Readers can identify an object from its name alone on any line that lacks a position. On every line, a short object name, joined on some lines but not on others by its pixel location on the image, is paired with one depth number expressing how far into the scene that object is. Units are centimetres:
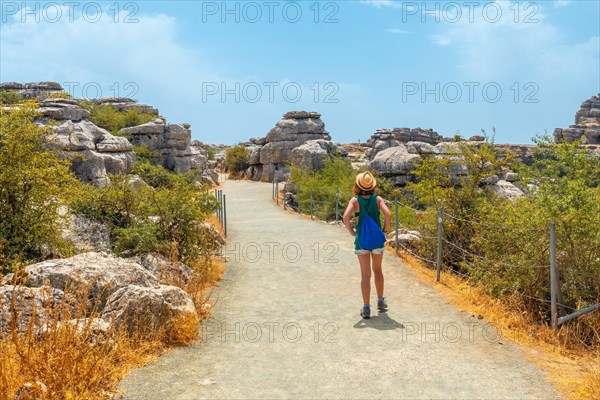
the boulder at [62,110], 2318
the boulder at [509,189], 1852
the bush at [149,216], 1015
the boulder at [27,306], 554
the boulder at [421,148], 1997
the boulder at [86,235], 1011
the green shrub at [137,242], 980
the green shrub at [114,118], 3409
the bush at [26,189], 842
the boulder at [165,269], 828
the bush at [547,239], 682
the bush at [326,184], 2186
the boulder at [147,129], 3328
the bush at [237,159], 4522
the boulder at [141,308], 594
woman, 715
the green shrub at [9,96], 3611
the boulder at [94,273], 666
